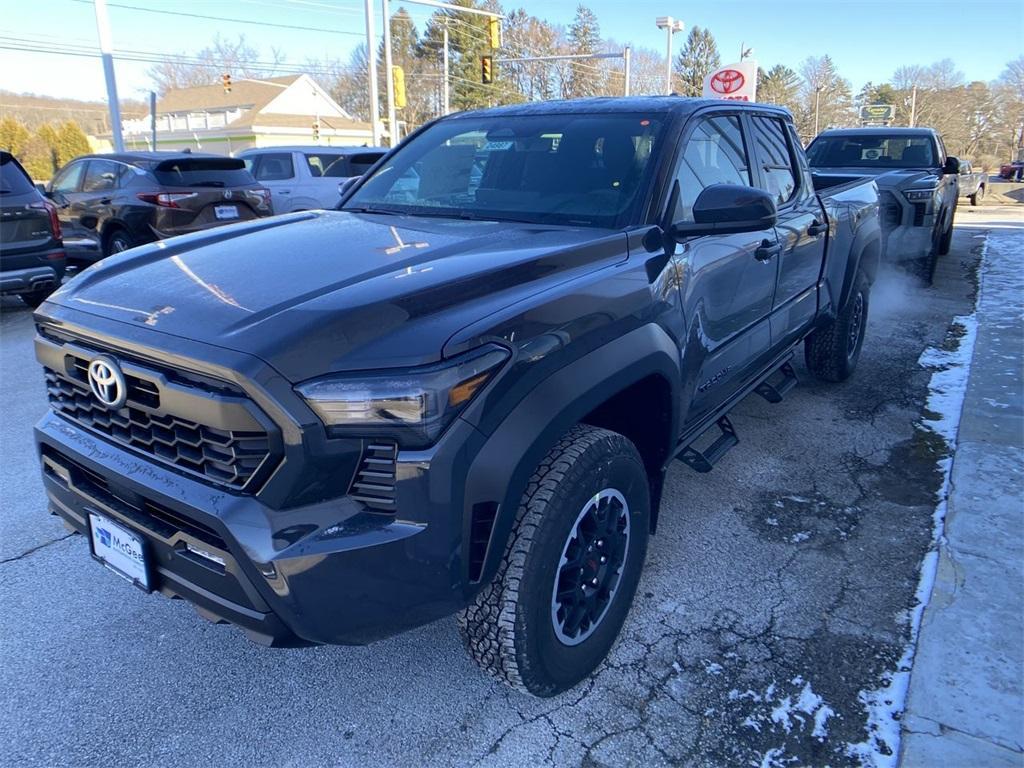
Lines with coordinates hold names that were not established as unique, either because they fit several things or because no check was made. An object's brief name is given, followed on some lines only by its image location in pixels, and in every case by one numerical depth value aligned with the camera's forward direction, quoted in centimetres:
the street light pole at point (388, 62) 2182
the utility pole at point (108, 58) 1554
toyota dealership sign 1961
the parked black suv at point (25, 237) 739
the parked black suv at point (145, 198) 944
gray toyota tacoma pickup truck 182
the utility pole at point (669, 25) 3034
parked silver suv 1234
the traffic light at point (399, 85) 2161
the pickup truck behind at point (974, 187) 1874
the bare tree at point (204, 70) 6200
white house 4803
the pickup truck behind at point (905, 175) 848
